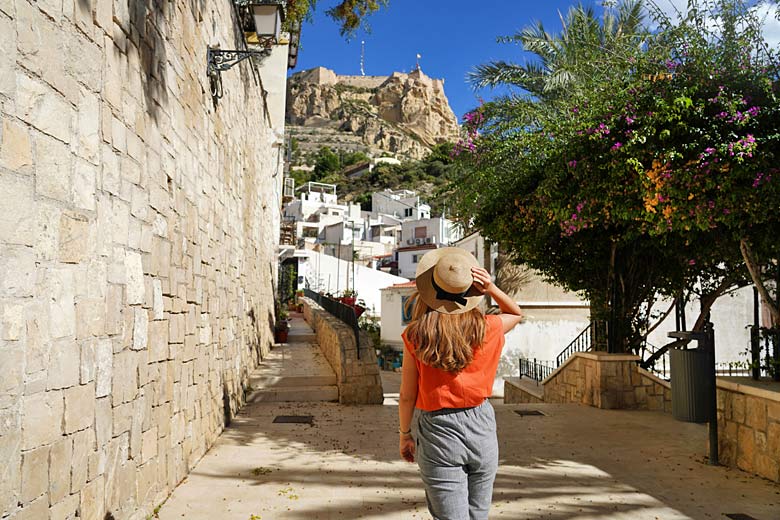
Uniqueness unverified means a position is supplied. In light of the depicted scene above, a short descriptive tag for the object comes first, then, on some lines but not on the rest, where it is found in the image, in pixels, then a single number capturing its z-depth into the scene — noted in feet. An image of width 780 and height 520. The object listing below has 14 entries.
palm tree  39.58
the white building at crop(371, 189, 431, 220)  204.74
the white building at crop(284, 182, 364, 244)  199.82
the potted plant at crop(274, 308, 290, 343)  48.19
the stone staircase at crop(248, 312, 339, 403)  27.07
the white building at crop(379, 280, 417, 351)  90.12
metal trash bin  16.51
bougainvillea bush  17.65
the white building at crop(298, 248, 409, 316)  124.06
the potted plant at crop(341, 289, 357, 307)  50.80
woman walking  8.25
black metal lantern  18.95
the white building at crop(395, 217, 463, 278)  153.58
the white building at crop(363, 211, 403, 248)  194.61
